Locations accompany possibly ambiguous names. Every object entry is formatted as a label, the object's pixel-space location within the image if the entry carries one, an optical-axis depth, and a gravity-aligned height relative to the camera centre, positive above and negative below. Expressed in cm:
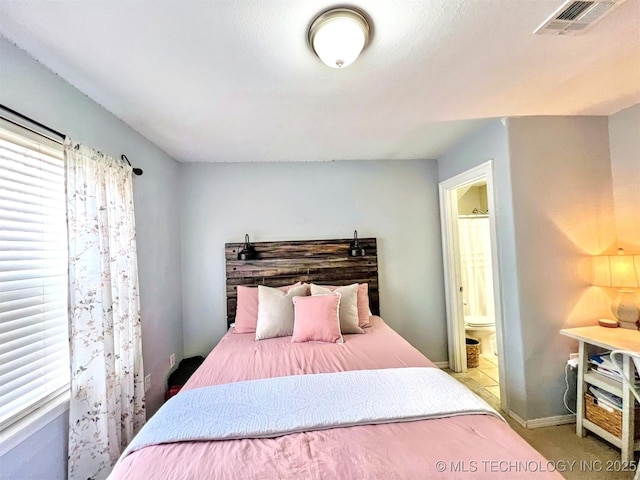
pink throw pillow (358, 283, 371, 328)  257 -62
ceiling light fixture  111 +89
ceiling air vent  111 +93
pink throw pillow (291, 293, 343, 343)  220 -61
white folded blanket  113 -74
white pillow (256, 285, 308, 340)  235 -59
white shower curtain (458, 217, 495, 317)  353 -36
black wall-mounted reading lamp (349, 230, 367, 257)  299 -5
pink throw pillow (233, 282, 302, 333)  255 -58
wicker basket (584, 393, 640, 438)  174 -123
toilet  336 -117
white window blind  120 -8
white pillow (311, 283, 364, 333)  240 -55
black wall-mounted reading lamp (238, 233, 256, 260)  288 -3
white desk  166 -99
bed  94 -76
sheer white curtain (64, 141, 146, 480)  147 -37
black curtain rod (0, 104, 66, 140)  117 +64
